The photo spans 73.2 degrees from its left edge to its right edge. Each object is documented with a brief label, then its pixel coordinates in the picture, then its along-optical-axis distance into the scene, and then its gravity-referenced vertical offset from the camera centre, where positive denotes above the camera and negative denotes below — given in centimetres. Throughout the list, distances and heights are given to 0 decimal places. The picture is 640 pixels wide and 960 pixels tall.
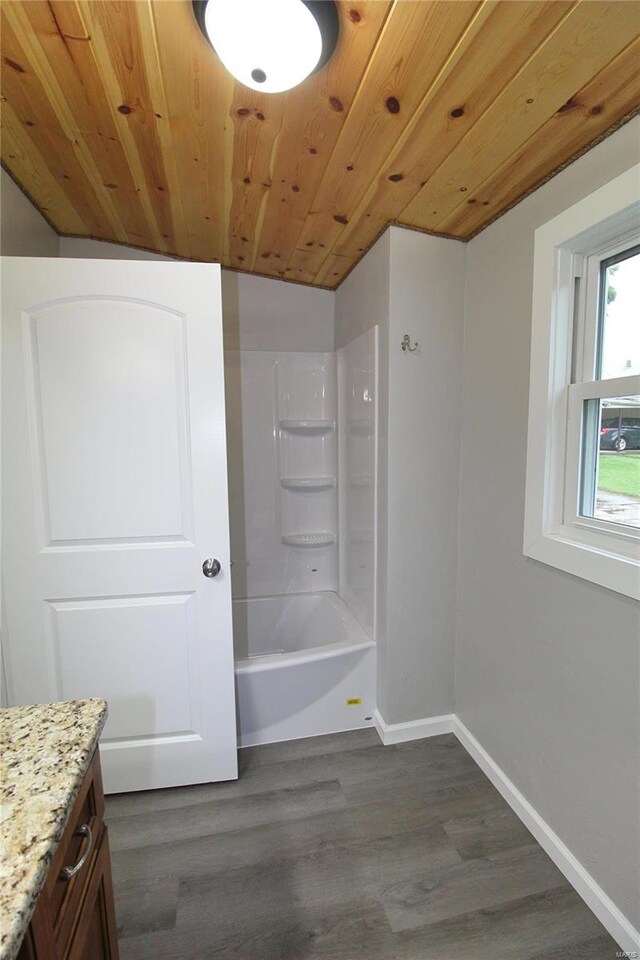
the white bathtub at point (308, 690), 196 -117
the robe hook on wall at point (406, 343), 184 +40
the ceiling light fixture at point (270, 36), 92 +90
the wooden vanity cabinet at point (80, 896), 60 -74
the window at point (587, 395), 125 +13
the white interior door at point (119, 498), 153 -22
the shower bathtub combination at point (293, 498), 250 -37
